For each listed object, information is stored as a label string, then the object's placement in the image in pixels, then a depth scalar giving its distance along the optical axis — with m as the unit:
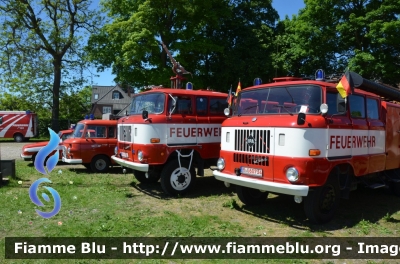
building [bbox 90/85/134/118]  61.12
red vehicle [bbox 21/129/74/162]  14.04
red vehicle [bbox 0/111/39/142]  27.84
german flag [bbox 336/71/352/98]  6.30
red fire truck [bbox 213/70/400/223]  5.95
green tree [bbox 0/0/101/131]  29.50
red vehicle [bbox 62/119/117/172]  12.28
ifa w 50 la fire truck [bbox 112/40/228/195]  8.35
